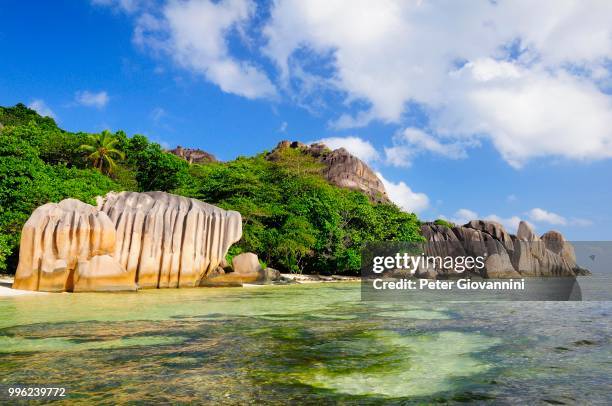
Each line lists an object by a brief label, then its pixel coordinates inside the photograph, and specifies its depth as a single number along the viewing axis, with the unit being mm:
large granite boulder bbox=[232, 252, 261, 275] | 23328
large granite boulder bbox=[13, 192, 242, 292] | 15977
